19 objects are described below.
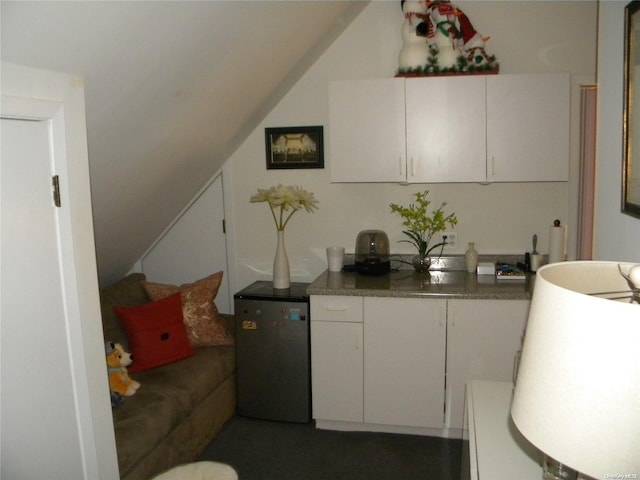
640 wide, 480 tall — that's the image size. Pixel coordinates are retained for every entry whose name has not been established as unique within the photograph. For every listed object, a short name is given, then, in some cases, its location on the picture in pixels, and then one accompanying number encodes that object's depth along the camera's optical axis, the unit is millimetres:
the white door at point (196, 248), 3795
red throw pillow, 2934
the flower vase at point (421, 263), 3371
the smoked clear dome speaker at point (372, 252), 3375
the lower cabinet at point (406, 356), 2883
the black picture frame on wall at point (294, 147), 3557
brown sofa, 2328
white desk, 1396
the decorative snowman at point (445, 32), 3121
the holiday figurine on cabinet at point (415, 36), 3148
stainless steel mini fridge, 3121
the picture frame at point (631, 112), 1436
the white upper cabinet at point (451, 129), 2990
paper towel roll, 3178
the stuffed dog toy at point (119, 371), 2590
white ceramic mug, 3469
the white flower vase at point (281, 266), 3328
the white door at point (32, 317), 1456
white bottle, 3332
